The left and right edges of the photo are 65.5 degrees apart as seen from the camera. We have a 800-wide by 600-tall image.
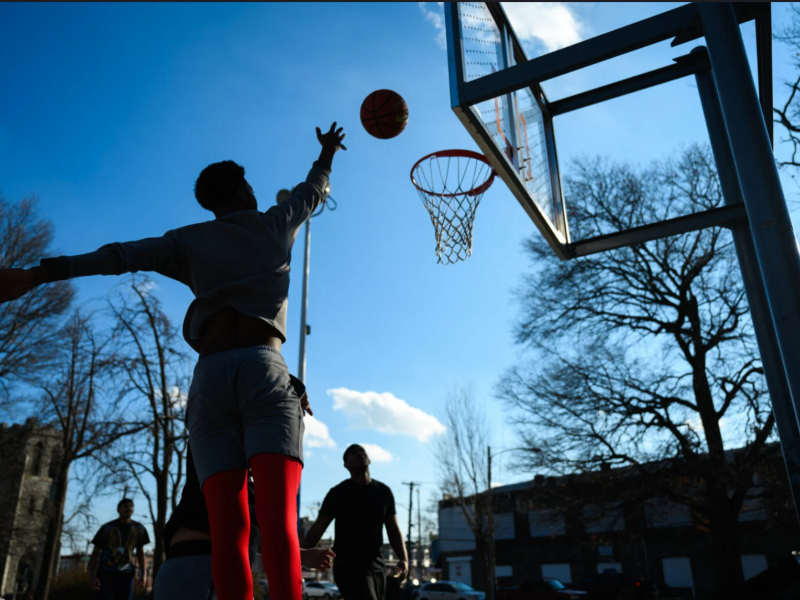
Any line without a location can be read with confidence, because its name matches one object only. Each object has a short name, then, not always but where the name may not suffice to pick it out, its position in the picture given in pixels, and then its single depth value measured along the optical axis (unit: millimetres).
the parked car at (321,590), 47562
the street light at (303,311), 17656
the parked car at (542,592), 28000
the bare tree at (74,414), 18234
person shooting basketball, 2047
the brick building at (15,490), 21656
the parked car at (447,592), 31656
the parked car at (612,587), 28969
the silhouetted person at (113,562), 7422
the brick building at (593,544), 21016
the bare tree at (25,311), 19797
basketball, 5348
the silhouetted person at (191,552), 2545
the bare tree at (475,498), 30828
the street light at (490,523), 29294
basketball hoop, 6648
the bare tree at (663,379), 17453
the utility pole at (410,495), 61181
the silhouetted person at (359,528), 4859
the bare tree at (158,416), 16781
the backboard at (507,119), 4730
